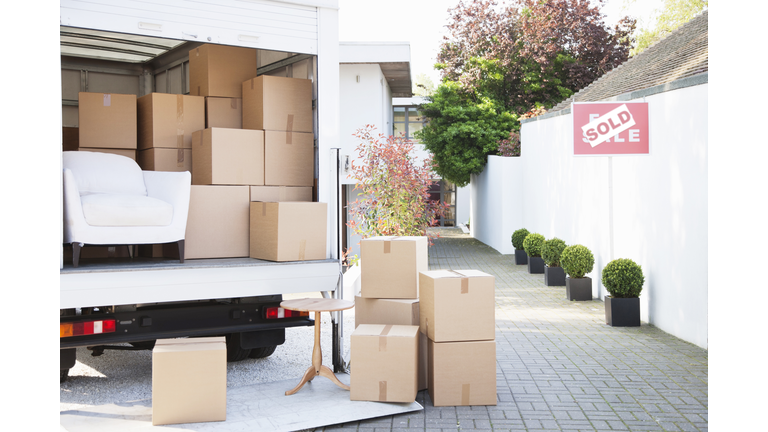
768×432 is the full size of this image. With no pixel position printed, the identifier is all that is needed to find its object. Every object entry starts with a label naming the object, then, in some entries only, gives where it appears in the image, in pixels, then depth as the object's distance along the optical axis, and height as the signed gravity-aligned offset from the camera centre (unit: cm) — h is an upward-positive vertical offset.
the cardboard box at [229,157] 508 +41
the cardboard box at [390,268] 498 -50
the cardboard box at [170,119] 561 +80
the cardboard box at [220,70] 579 +130
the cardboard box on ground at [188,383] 398 -114
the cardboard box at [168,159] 562 +44
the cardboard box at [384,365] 441 -113
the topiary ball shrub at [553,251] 1083 -81
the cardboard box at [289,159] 529 +41
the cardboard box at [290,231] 473 -19
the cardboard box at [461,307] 451 -74
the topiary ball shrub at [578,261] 918 -83
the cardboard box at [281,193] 523 +12
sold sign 754 +93
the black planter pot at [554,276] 1088 -125
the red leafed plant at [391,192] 1002 +22
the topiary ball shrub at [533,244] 1268 -81
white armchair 425 +4
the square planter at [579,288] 928 -125
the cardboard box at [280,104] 532 +89
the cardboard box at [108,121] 548 +77
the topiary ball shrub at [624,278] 736 -87
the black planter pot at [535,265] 1266 -123
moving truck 409 -44
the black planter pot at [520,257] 1431 -120
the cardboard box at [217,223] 499 -13
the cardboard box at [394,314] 489 -87
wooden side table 444 -73
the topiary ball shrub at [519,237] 1462 -77
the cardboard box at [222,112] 579 +88
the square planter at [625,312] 743 -128
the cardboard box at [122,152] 557 +51
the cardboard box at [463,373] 452 -122
